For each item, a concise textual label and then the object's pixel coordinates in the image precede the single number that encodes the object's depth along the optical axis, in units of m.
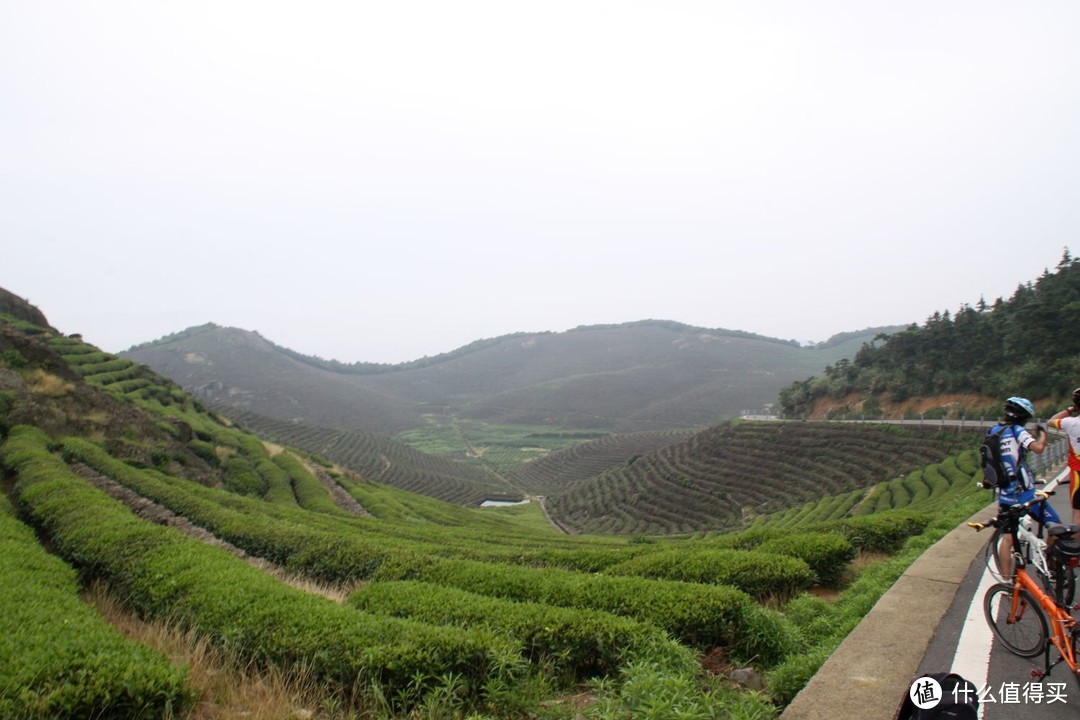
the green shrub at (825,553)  8.45
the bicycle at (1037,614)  4.03
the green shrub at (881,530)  10.35
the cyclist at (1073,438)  6.20
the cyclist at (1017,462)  5.44
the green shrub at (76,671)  3.75
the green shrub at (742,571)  7.46
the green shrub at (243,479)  25.22
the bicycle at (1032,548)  4.64
